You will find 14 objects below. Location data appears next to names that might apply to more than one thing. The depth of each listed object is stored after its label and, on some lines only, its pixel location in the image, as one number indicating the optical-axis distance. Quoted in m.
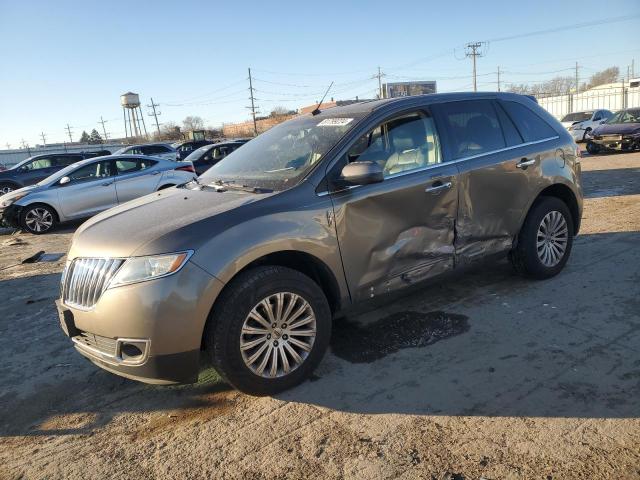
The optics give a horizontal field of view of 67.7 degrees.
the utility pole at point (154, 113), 97.94
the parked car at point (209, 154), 14.51
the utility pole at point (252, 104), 66.25
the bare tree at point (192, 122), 106.69
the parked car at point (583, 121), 23.19
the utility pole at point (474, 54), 62.59
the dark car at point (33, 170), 15.16
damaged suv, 2.80
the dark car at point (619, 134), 16.64
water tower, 76.50
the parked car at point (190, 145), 20.83
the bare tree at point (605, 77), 96.44
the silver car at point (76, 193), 10.35
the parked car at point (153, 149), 17.17
